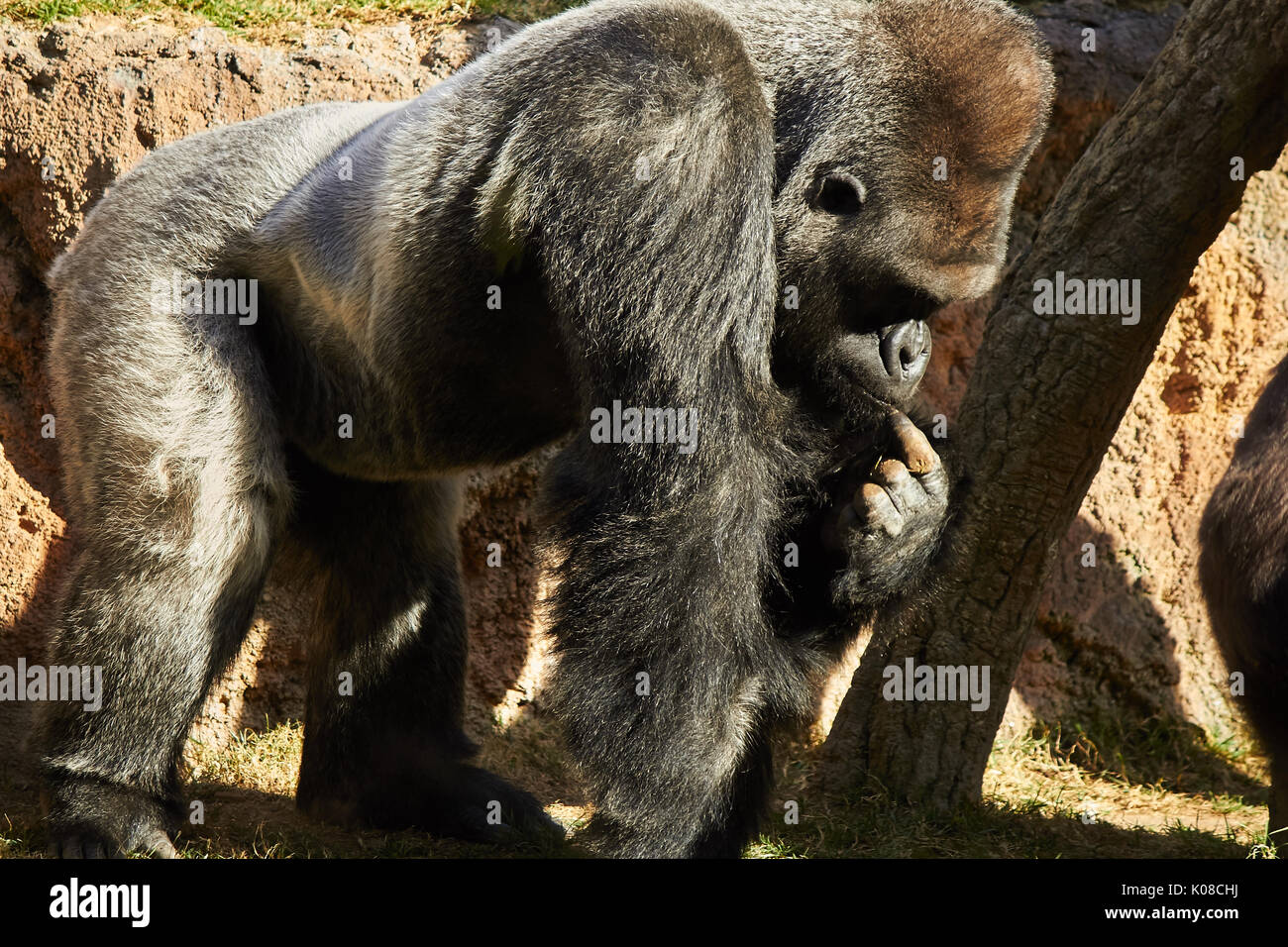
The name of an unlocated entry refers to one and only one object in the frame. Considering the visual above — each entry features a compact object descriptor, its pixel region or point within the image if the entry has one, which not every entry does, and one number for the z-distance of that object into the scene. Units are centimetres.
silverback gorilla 283
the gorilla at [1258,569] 393
